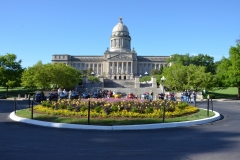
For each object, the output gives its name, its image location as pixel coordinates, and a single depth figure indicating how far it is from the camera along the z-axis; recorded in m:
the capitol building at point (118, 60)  127.25
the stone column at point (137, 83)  57.35
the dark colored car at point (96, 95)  31.45
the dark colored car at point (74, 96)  26.92
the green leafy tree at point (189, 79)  41.72
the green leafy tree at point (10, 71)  41.78
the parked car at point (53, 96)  25.97
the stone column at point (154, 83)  51.44
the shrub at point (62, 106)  15.83
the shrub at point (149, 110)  14.77
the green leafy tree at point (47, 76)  41.72
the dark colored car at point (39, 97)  26.20
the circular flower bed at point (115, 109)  14.39
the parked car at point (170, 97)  27.42
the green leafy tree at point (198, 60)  88.81
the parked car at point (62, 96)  26.17
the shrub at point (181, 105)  17.05
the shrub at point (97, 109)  14.66
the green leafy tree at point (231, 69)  39.19
